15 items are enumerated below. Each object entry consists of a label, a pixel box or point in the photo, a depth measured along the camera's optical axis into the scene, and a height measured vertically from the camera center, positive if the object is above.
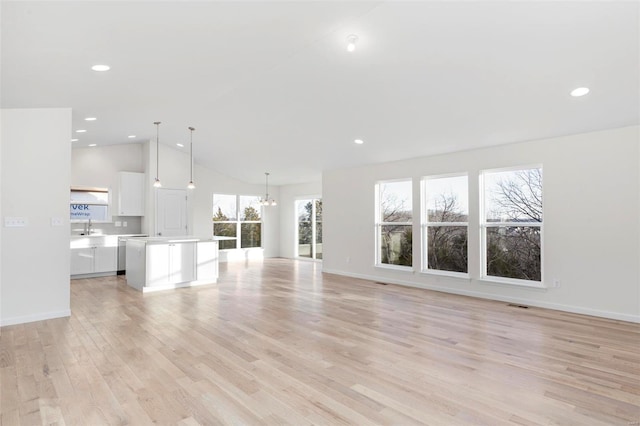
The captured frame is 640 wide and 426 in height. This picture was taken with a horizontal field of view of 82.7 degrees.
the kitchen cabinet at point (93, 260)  7.44 -0.79
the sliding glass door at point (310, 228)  10.85 -0.18
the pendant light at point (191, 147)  6.58 +1.73
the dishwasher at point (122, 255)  8.07 -0.73
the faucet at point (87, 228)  8.02 -0.13
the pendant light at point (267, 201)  10.17 +0.61
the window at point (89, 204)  7.86 +0.40
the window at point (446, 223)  6.19 -0.02
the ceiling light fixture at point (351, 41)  3.31 +1.68
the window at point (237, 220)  10.76 +0.06
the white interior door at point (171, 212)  8.34 +0.24
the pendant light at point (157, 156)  8.21 +1.51
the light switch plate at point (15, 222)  4.25 +0.00
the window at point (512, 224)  5.34 -0.03
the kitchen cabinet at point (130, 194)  8.14 +0.65
